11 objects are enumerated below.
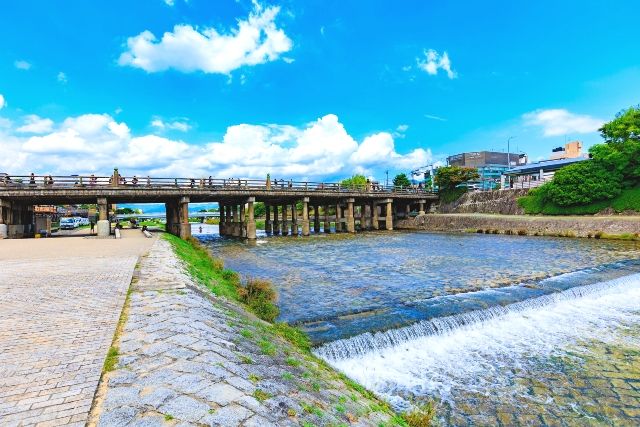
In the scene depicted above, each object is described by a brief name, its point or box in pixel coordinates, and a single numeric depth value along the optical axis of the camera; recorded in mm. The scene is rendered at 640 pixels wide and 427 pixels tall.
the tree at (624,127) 36250
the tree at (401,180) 81550
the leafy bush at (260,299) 9445
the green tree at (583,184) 35312
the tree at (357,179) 92062
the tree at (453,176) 53969
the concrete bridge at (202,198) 26250
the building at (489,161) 80225
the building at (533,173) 47581
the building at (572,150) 74438
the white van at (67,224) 42894
